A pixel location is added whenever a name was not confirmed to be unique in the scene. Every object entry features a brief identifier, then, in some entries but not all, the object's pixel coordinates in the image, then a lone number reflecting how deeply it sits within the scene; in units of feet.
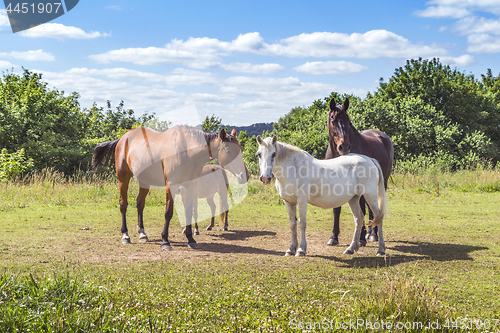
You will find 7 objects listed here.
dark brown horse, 26.61
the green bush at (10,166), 57.60
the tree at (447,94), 100.99
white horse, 23.81
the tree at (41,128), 74.38
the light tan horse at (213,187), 34.30
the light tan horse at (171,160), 26.32
